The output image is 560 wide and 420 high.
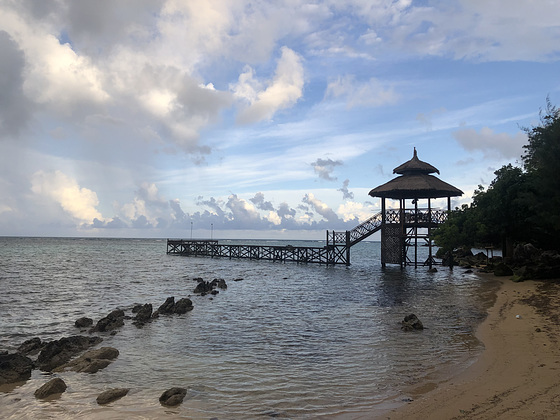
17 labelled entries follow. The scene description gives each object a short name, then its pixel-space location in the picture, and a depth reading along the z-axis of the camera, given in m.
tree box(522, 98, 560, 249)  19.23
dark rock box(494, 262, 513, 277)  26.02
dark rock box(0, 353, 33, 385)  8.62
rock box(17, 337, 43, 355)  11.12
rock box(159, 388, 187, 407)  7.26
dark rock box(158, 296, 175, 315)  17.00
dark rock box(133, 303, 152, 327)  14.79
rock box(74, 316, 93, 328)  14.51
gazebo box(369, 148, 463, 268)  32.50
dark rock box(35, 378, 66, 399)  7.77
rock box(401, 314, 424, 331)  12.73
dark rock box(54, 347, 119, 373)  9.36
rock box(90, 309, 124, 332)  13.76
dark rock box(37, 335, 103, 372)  9.75
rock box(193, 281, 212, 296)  24.42
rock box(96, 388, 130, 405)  7.46
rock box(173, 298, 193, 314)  17.16
